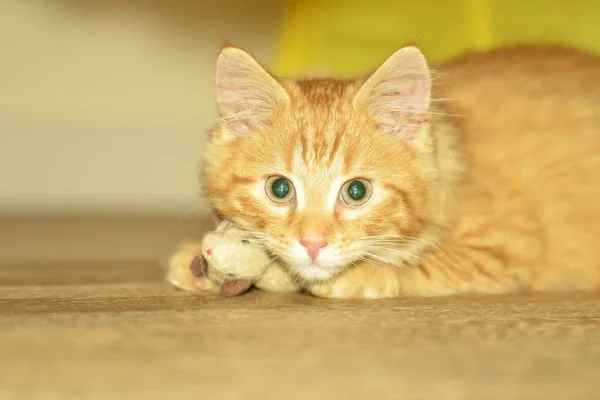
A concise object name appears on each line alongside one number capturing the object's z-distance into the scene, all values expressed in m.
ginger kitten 0.52
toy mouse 0.52
